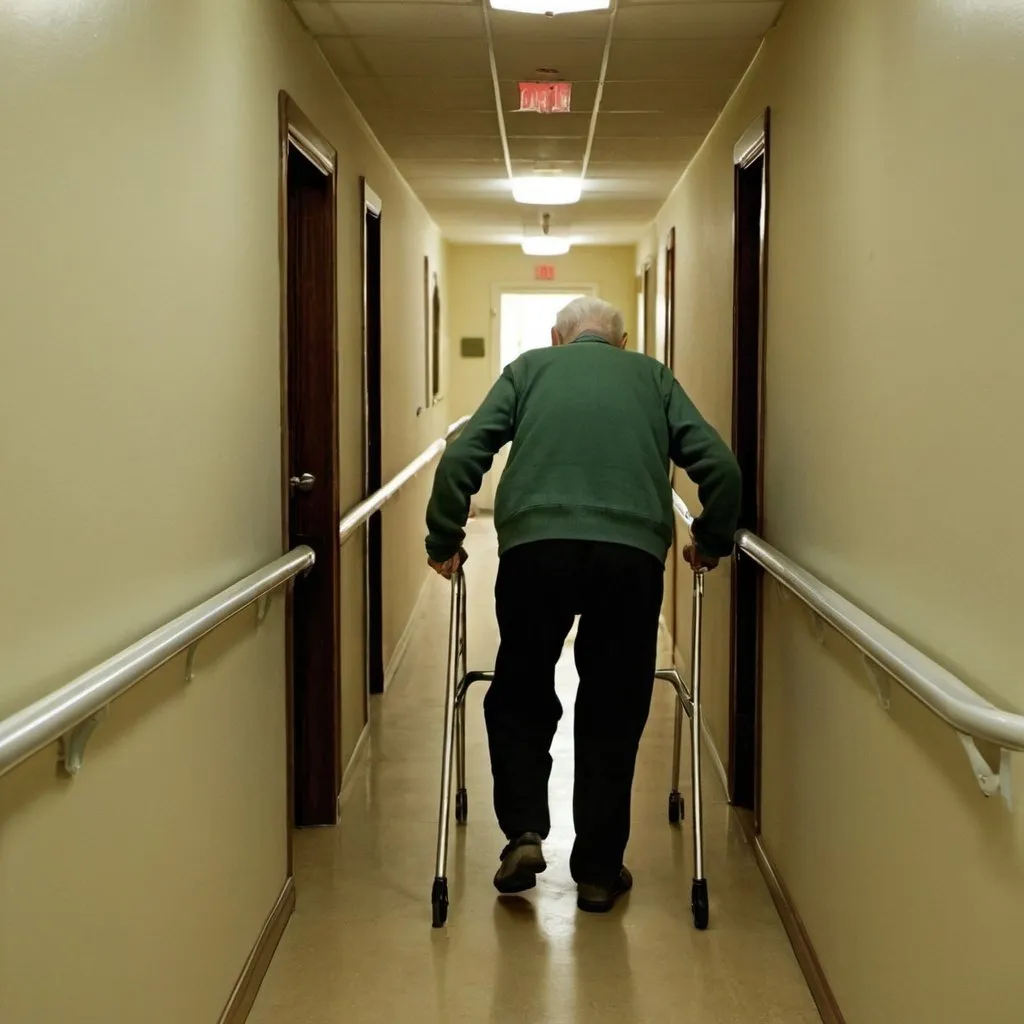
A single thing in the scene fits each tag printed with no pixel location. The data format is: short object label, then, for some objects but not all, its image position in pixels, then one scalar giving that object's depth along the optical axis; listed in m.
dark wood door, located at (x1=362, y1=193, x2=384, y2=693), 5.15
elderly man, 3.08
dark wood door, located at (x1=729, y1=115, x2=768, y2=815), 3.87
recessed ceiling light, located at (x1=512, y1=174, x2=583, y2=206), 6.25
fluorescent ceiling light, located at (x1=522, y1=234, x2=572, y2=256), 8.66
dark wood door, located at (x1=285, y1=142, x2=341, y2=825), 3.71
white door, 12.77
